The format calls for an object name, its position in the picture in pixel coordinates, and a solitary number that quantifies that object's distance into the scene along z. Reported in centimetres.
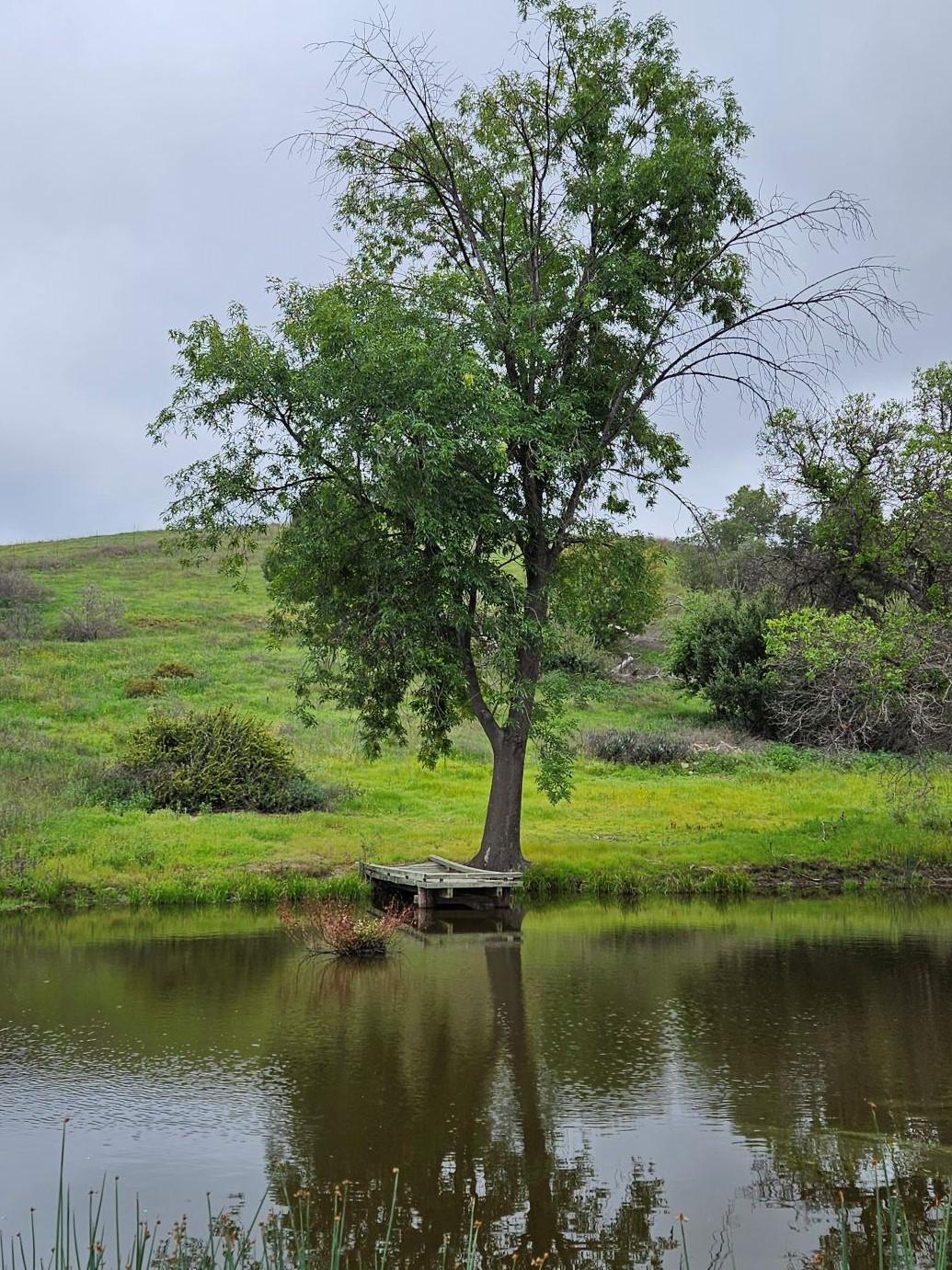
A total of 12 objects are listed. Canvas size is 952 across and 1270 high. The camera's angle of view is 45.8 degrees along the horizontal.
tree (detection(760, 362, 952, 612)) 2297
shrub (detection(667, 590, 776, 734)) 4209
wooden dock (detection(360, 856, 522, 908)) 2122
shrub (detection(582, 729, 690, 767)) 3744
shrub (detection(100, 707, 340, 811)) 2636
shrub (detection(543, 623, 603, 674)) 4581
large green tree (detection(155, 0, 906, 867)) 2022
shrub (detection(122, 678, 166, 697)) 3769
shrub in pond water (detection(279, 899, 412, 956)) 1711
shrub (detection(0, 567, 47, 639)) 4697
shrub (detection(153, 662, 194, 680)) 4059
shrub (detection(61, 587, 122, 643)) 4781
